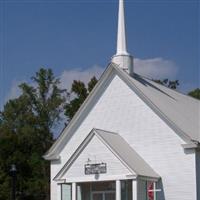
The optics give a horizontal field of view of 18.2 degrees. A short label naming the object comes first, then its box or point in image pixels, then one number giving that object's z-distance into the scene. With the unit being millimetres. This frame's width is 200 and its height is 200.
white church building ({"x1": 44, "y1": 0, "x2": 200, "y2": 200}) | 31141
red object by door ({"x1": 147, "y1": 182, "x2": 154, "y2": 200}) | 30766
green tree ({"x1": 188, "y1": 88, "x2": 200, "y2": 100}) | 67731
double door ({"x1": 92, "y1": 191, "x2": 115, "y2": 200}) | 32719
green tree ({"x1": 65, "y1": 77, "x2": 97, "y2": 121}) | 65062
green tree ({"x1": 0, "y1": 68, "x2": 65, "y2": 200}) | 66625
